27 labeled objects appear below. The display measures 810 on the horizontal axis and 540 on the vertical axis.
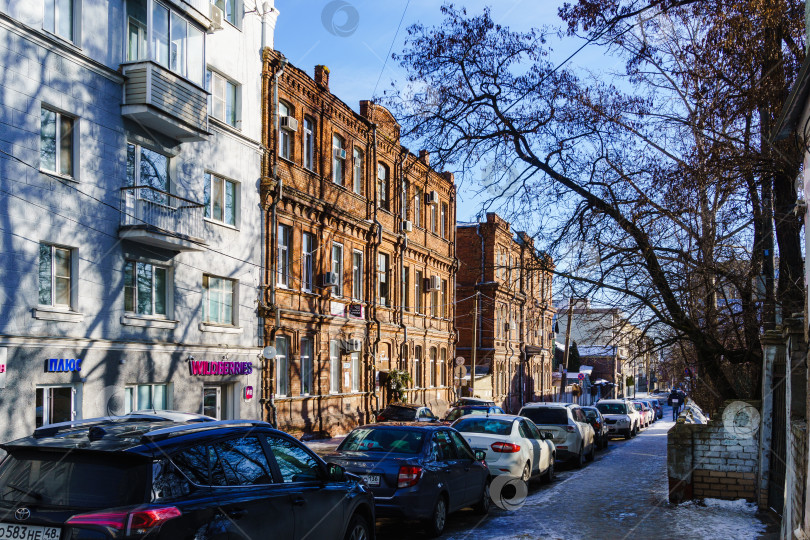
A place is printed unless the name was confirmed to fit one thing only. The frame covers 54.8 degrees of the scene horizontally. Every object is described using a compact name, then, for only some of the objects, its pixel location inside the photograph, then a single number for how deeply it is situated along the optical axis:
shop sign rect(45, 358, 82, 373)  16.53
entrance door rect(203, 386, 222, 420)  22.28
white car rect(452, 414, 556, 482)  14.53
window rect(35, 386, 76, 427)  16.52
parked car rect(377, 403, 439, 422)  24.11
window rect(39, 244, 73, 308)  16.78
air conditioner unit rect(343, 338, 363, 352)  29.00
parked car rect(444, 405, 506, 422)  23.20
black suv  5.15
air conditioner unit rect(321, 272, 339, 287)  27.28
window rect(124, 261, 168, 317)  19.25
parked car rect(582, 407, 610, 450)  27.55
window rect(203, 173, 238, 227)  22.43
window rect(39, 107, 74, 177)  16.88
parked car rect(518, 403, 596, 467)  20.38
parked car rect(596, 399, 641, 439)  35.19
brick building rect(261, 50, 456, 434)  25.34
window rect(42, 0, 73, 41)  16.97
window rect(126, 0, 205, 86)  19.38
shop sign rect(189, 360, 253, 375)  21.19
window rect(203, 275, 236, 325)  22.23
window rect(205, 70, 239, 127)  22.75
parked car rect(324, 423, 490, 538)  10.11
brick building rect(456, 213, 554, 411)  48.47
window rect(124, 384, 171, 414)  19.14
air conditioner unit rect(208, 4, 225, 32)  22.11
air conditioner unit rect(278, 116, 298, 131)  25.31
